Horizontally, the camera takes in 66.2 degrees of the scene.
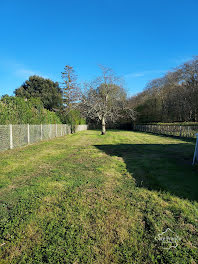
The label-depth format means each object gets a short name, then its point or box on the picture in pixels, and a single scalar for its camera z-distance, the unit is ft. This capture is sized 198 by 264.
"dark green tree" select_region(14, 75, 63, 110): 101.14
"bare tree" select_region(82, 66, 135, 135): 57.06
